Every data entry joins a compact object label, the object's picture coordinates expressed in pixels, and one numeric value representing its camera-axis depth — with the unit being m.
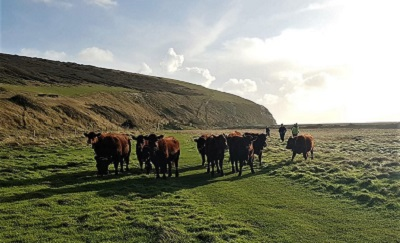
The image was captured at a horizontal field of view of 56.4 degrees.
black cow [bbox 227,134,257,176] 23.78
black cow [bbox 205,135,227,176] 23.61
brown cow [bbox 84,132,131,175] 22.33
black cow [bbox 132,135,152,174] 22.81
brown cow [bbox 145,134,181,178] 21.95
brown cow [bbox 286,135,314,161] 28.88
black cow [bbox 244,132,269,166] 28.70
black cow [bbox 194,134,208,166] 27.08
